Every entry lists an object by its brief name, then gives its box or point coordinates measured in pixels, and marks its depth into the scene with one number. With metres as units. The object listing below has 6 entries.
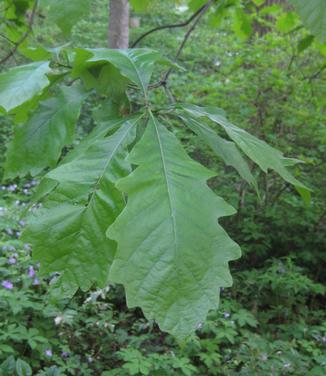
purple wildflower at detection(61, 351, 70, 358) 2.75
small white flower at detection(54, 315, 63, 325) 2.70
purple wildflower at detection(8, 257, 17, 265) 2.99
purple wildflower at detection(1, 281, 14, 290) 2.76
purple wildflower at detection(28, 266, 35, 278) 2.98
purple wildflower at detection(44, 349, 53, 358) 2.60
